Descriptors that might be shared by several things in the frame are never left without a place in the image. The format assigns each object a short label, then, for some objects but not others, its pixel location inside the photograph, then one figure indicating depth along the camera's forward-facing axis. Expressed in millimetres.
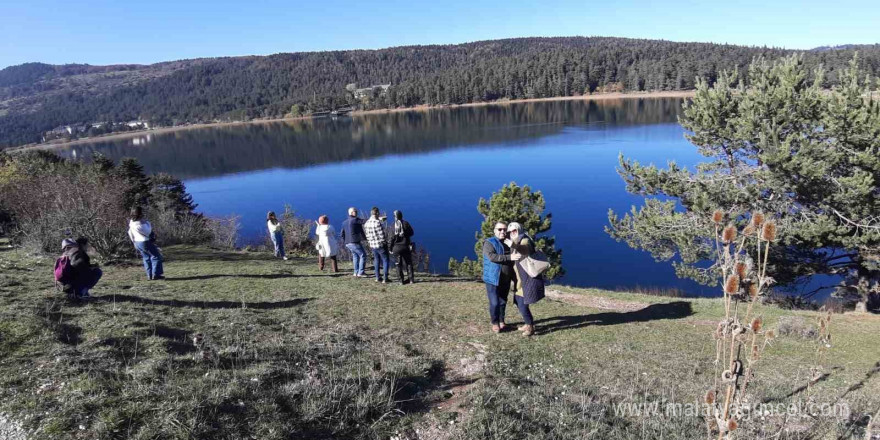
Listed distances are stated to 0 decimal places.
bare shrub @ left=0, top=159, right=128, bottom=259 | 12656
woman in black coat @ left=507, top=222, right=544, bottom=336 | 6797
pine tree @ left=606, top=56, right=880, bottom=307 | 13156
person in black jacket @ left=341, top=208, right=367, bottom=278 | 10938
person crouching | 7535
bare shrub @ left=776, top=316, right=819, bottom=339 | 8688
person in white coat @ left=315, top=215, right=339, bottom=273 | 12188
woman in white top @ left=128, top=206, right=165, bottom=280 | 10016
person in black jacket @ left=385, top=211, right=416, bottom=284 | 10625
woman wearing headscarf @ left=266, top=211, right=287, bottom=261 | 14383
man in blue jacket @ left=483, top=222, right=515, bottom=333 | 6887
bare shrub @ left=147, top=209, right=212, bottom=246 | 23153
